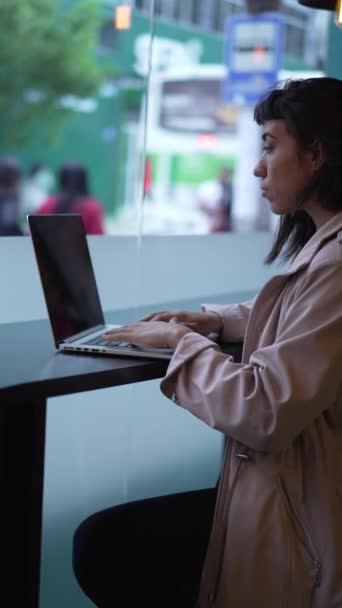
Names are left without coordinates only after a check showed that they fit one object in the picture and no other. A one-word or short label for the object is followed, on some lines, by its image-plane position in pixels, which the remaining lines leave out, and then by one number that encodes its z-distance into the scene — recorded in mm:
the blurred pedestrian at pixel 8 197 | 6852
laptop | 1510
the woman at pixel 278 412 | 1265
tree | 13031
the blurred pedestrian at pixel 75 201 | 5566
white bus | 11553
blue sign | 6449
